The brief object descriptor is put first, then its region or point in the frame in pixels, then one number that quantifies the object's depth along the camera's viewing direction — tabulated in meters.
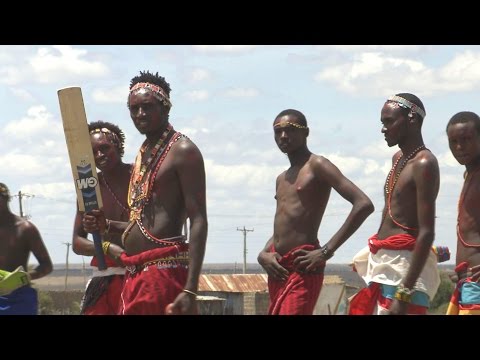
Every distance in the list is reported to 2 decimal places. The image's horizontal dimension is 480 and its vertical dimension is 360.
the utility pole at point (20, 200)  60.86
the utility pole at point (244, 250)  85.55
